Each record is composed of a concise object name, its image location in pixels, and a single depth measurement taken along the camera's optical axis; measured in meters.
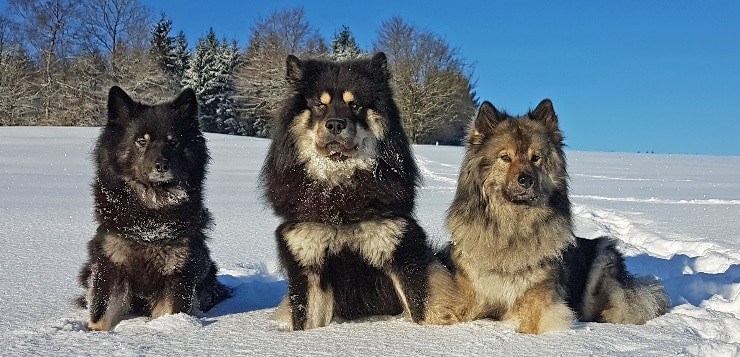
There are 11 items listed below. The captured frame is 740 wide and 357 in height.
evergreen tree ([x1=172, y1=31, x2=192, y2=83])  44.56
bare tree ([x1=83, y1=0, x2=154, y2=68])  32.06
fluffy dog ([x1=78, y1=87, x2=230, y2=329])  3.94
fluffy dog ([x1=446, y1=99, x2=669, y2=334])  3.95
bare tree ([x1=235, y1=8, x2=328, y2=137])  33.62
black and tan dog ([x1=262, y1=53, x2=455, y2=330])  3.83
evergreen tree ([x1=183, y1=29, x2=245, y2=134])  41.06
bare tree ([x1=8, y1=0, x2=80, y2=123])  32.75
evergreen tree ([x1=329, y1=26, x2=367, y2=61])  41.66
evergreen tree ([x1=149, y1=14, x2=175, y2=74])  42.56
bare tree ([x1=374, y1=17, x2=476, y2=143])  37.88
